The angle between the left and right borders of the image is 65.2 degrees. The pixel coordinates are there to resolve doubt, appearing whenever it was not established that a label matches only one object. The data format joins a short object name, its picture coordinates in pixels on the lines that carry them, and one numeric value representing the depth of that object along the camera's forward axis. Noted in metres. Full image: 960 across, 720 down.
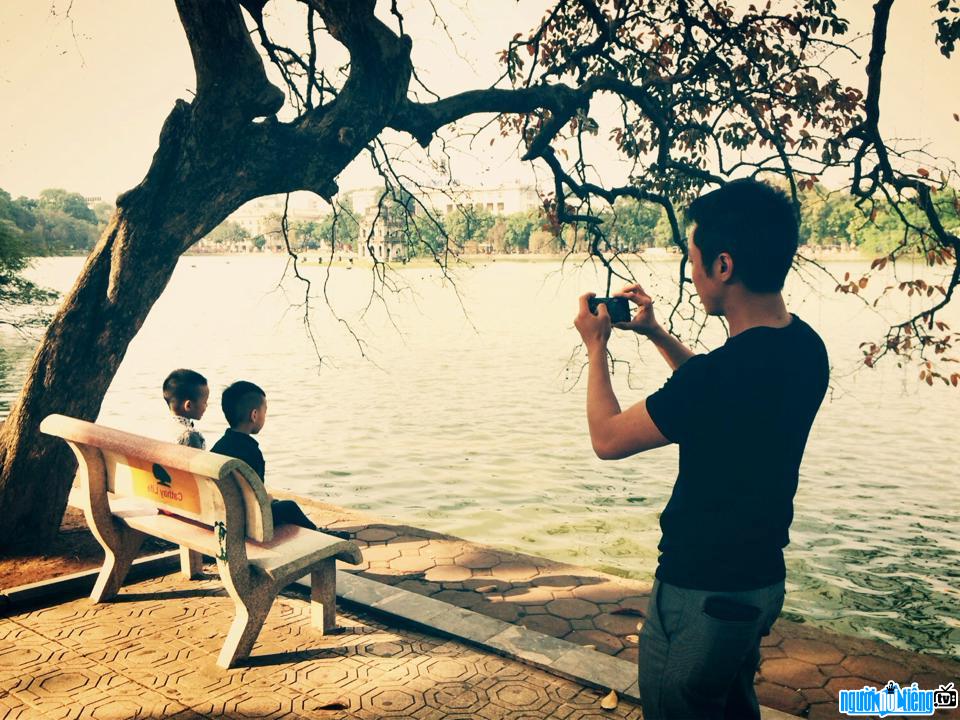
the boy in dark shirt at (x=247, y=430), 4.54
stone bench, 3.69
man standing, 1.90
